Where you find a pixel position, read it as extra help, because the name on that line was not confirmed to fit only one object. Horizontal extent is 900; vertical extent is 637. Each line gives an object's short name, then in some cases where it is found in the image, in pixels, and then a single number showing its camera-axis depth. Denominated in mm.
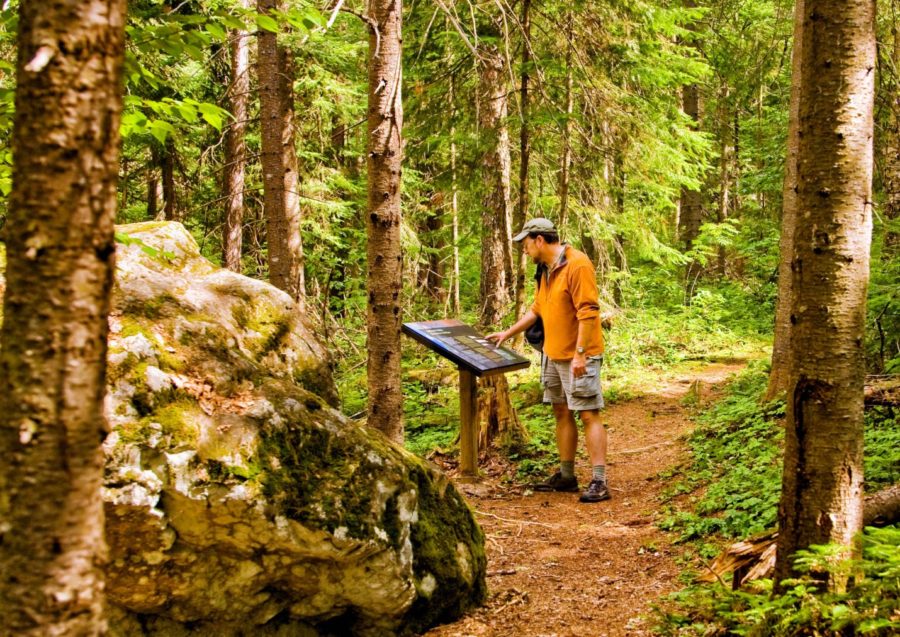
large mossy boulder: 3223
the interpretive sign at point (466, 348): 6562
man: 6359
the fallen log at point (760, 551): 3682
